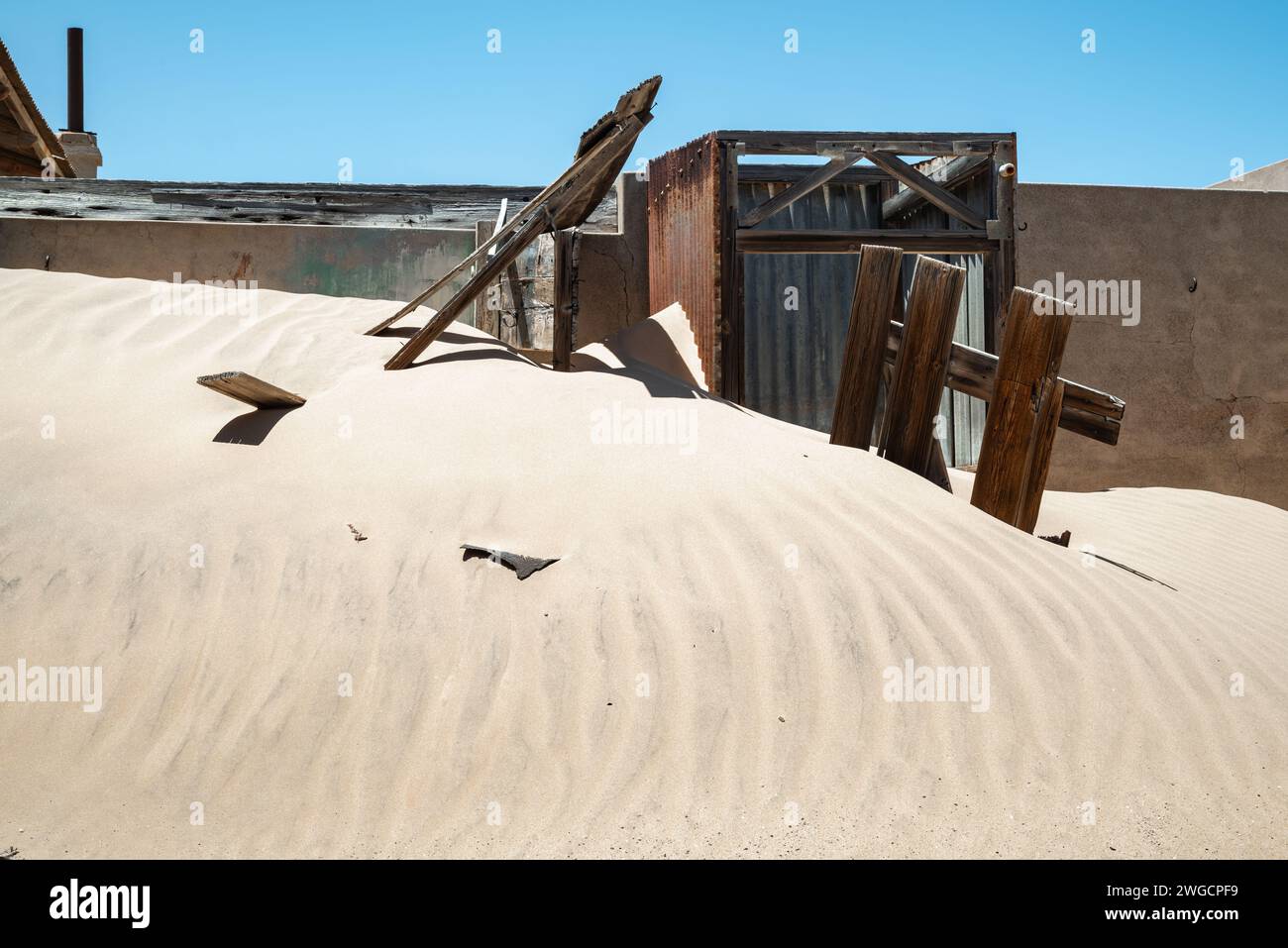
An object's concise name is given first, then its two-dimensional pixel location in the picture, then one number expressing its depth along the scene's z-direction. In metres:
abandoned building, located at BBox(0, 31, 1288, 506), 7.37
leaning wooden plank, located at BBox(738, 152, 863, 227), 7.25
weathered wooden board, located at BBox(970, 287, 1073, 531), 4.68
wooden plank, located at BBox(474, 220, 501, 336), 7.35
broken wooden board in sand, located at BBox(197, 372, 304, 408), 4.53
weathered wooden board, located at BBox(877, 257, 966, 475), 4.80
